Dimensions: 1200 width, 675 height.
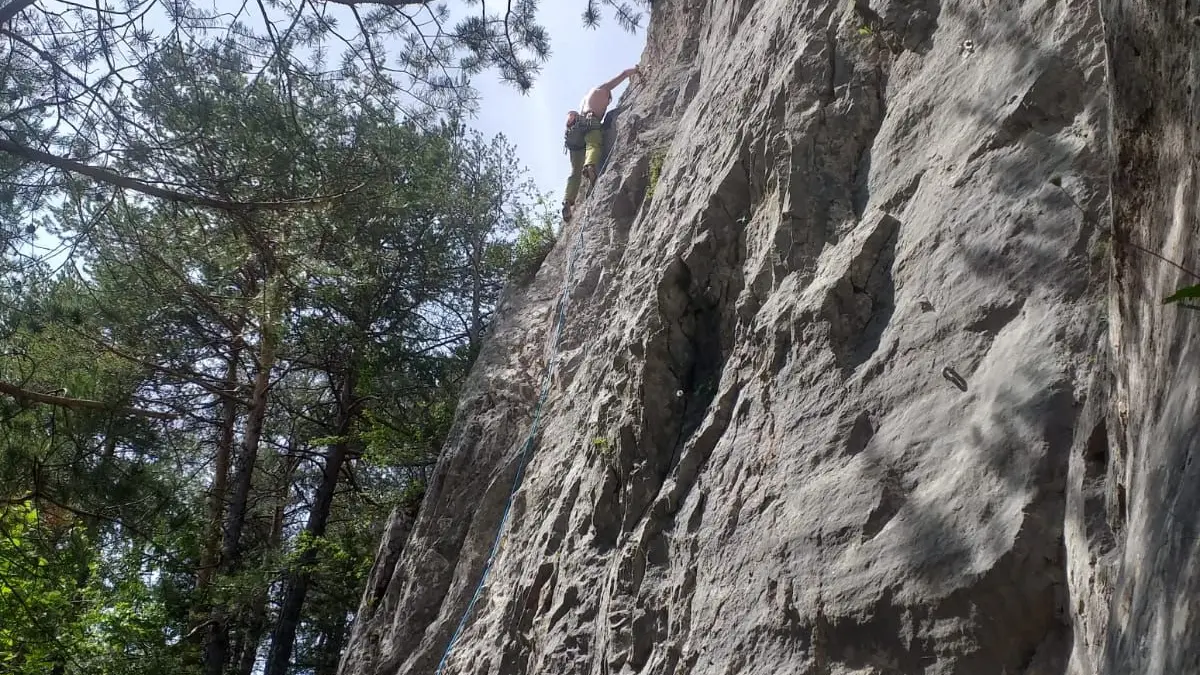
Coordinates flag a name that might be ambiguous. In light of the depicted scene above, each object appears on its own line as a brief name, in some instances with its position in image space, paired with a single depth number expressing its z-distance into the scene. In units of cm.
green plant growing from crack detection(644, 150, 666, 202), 866
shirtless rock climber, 1150
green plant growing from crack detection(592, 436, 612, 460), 566
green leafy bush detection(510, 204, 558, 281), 1191
